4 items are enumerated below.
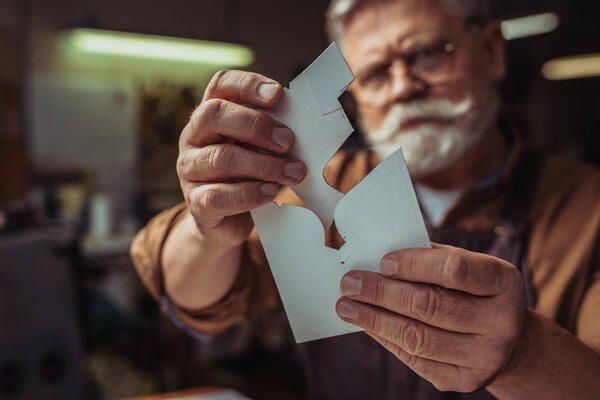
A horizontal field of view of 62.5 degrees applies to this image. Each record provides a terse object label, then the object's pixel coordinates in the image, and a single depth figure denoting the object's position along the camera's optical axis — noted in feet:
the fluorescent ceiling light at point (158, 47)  7.68
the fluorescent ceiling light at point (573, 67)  10.50
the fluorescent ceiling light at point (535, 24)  9.89
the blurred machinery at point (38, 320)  4.73
